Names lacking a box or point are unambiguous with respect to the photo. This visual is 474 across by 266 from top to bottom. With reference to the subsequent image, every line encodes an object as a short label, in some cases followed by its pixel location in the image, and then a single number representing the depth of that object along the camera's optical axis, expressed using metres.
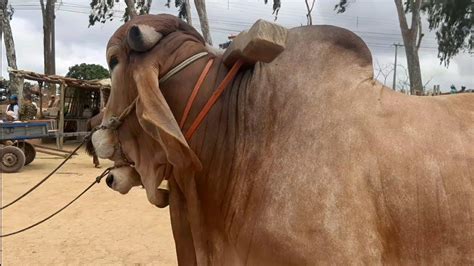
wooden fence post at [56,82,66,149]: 17.92
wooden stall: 17.69
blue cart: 12.88
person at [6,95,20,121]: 14.83
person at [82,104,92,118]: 21.61
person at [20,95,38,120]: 17.30
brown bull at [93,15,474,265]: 1.50
